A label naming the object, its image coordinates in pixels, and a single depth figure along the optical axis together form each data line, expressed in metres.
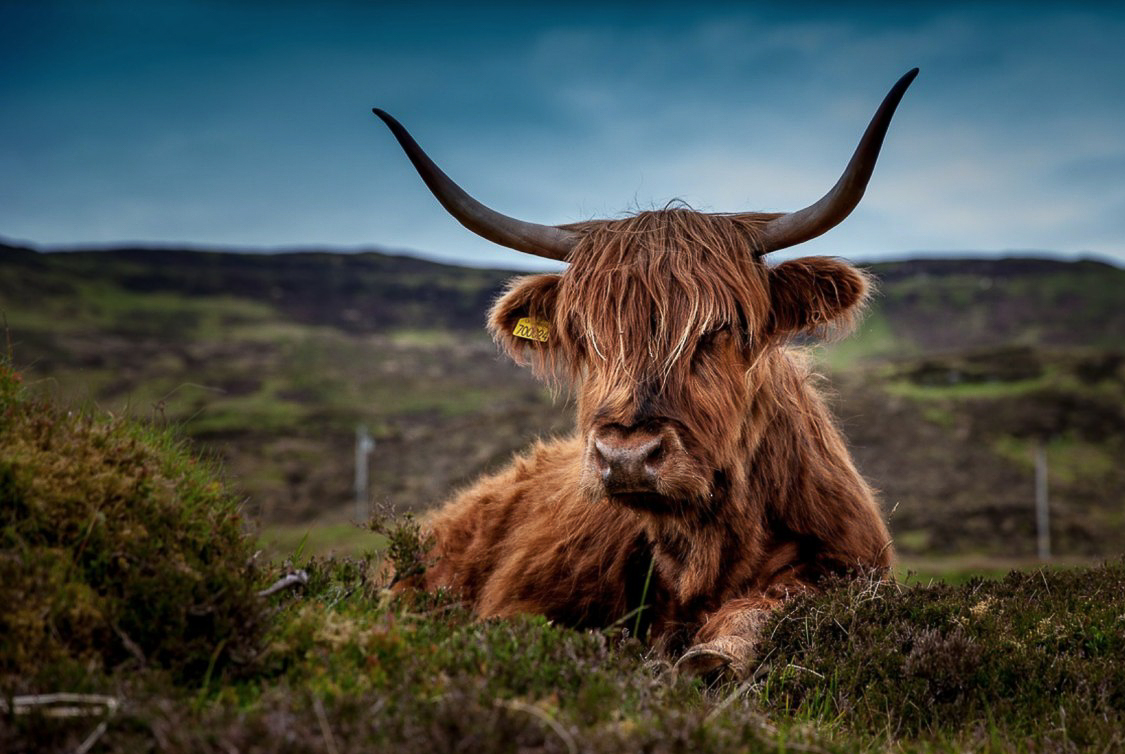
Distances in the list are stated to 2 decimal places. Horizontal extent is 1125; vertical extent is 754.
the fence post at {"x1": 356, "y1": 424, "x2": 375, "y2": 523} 28.33
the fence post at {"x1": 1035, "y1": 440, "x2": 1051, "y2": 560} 23.16
